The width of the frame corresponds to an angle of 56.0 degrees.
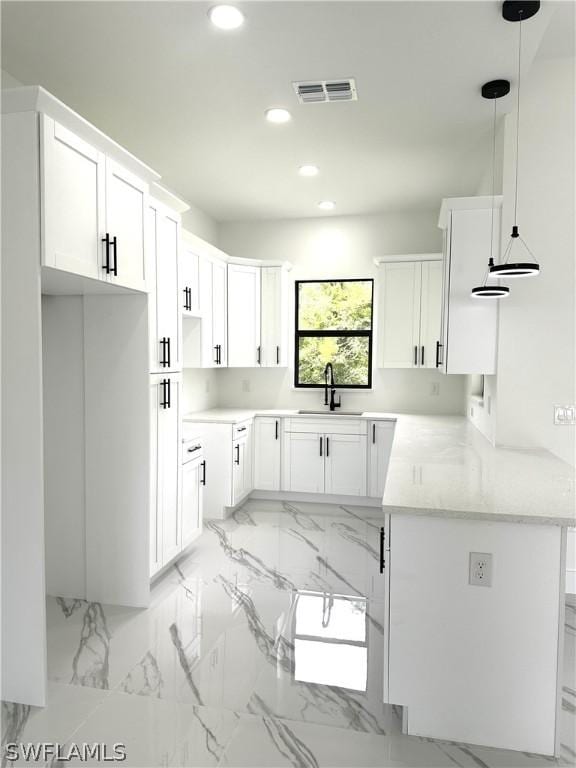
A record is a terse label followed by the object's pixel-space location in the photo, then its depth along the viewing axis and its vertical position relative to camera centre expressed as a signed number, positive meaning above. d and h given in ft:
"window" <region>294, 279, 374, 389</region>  18.66 +1.16
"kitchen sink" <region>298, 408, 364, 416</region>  17.06 -1.56
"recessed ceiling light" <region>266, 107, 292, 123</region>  10.77 +5.06
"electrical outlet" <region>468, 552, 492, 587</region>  6.30 -2.36
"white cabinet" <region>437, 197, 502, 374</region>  10.98 +1.67
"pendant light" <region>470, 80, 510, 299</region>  9.55 +5.02
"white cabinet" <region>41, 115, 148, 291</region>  7.11 +2.24
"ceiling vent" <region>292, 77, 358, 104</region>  9.64 +5.03
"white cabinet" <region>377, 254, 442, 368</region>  16.90 +1.78
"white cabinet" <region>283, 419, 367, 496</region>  16.61 -2.96
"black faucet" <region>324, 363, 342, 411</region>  18.44 -0.85
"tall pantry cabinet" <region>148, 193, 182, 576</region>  10.25 -0.39
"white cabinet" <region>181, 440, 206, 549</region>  11.96 -2.90
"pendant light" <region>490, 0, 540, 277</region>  7.48 +3.69
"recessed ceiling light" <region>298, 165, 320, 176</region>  13.91 +5.08
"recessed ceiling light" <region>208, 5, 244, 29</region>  7.64 +5.01
